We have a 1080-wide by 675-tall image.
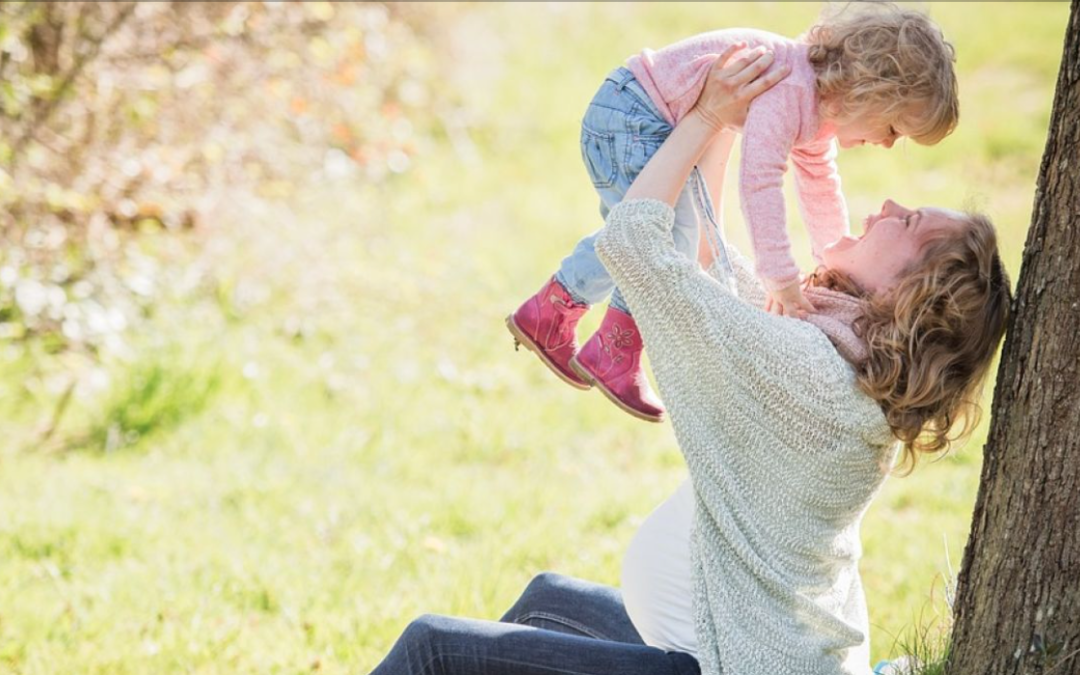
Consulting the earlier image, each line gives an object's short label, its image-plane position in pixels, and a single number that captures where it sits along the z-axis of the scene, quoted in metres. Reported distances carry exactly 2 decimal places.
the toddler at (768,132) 4.68
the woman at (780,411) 4.37
